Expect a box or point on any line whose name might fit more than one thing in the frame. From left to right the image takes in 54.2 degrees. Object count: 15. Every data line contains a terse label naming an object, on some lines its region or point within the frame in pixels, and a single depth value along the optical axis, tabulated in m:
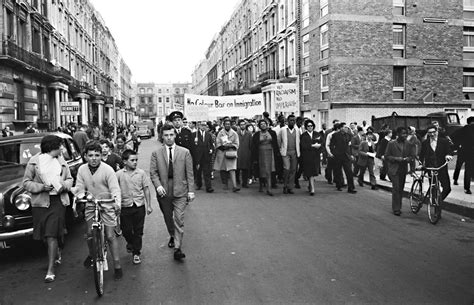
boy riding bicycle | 5.79
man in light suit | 6.60
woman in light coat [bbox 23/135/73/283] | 5.87
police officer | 12.91
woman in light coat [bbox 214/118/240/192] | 12.73
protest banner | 18.91
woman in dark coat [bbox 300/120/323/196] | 12.20
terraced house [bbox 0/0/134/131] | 24.20
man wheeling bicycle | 9.57
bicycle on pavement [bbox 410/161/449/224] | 8.83
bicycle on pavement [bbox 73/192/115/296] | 5.15
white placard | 18.41
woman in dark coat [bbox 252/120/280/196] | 12.21
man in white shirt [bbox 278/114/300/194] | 12.29
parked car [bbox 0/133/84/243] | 6.44
